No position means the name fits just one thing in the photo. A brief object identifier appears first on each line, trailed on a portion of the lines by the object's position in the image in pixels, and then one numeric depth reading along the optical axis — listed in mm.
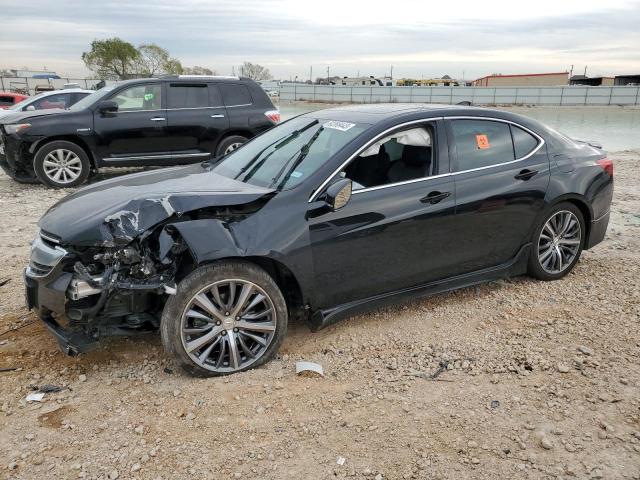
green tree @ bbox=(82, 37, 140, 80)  60812
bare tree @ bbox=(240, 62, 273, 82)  84438
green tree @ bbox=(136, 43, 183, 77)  63469
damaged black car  3180
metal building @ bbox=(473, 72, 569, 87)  52172
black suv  8609
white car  12156
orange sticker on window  4258
